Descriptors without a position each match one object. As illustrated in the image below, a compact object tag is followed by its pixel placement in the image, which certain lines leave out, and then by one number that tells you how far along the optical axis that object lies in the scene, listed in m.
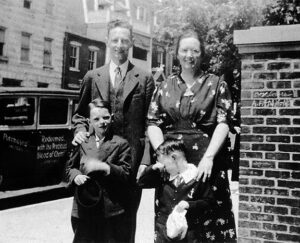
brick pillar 3.51
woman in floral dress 2.95
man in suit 3.42
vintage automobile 7.17
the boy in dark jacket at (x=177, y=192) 2.82
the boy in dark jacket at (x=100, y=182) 3.11
